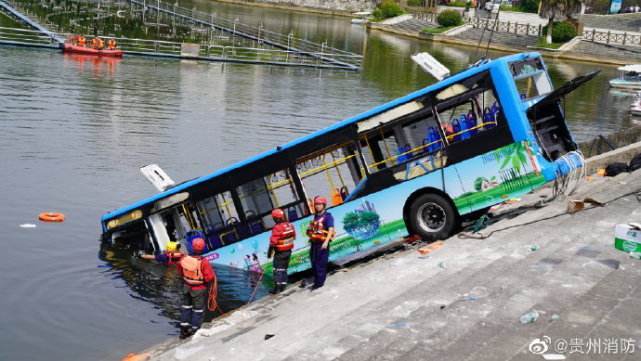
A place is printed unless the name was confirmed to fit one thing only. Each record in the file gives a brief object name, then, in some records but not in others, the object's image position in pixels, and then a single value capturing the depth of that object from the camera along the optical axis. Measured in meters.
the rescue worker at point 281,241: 17.23
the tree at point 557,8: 90.31
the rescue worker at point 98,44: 57.12
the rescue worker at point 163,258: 20.57
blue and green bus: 18.05
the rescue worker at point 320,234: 16.80
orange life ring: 23.62
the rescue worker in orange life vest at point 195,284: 15.34
